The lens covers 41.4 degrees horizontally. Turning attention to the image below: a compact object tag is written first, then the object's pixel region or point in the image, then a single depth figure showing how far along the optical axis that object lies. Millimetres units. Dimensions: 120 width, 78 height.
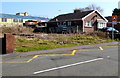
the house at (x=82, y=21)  36916
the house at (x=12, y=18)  60412
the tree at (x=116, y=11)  64806
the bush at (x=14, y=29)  34234
